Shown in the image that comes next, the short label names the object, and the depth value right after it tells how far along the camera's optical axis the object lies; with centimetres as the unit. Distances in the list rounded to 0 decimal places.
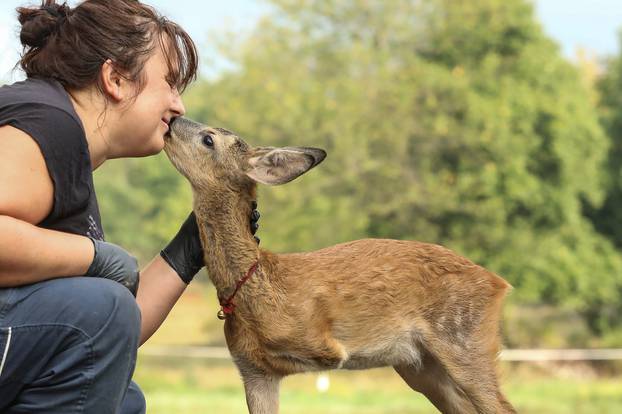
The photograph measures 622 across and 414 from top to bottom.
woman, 329
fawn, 458
